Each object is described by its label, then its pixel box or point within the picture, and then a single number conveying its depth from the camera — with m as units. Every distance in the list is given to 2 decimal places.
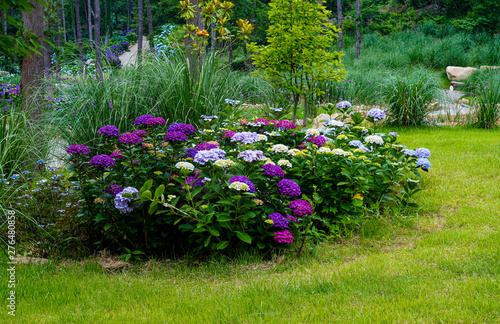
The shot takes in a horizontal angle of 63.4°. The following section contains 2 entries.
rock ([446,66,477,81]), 14.12
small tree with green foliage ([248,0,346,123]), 5.57
